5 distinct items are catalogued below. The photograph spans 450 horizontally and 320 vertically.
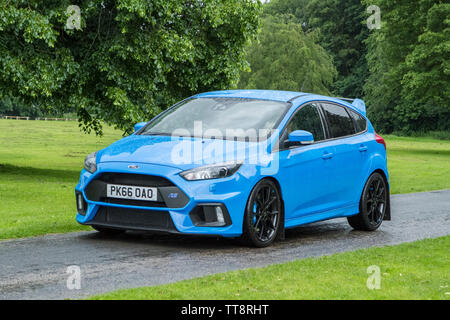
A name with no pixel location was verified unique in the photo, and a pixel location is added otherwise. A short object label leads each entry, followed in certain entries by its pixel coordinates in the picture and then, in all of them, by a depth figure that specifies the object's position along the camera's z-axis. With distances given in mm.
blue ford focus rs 8109
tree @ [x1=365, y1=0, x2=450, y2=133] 42688
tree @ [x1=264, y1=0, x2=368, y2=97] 88625
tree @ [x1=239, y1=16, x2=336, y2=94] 62469
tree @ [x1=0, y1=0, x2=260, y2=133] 18500
